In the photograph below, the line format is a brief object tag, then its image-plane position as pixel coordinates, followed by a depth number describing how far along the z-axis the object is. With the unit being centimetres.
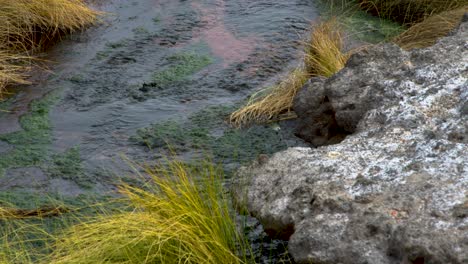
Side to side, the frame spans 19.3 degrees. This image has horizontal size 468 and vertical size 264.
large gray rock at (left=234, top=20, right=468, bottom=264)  483
